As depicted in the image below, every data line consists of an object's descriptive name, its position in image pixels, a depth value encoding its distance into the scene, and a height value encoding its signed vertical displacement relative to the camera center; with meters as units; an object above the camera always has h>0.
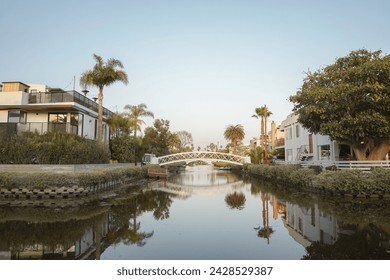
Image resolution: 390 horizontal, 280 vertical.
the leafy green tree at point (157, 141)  50.16 +4.80
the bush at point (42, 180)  15.35 -0.70
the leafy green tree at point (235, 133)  61.28 +7.39
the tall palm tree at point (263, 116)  40.47 +7.42
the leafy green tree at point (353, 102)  17.64 +4.35
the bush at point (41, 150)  18.70 +1.17
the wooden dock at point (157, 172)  34.28 -0.56
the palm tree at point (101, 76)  24.61 +7.90
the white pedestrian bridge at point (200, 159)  41.09 +1.23
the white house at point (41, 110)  22.94 +4.99
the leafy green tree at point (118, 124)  31.83 +4.91
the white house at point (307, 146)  27.61 +2.37
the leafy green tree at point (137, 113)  38.06 +7.42
